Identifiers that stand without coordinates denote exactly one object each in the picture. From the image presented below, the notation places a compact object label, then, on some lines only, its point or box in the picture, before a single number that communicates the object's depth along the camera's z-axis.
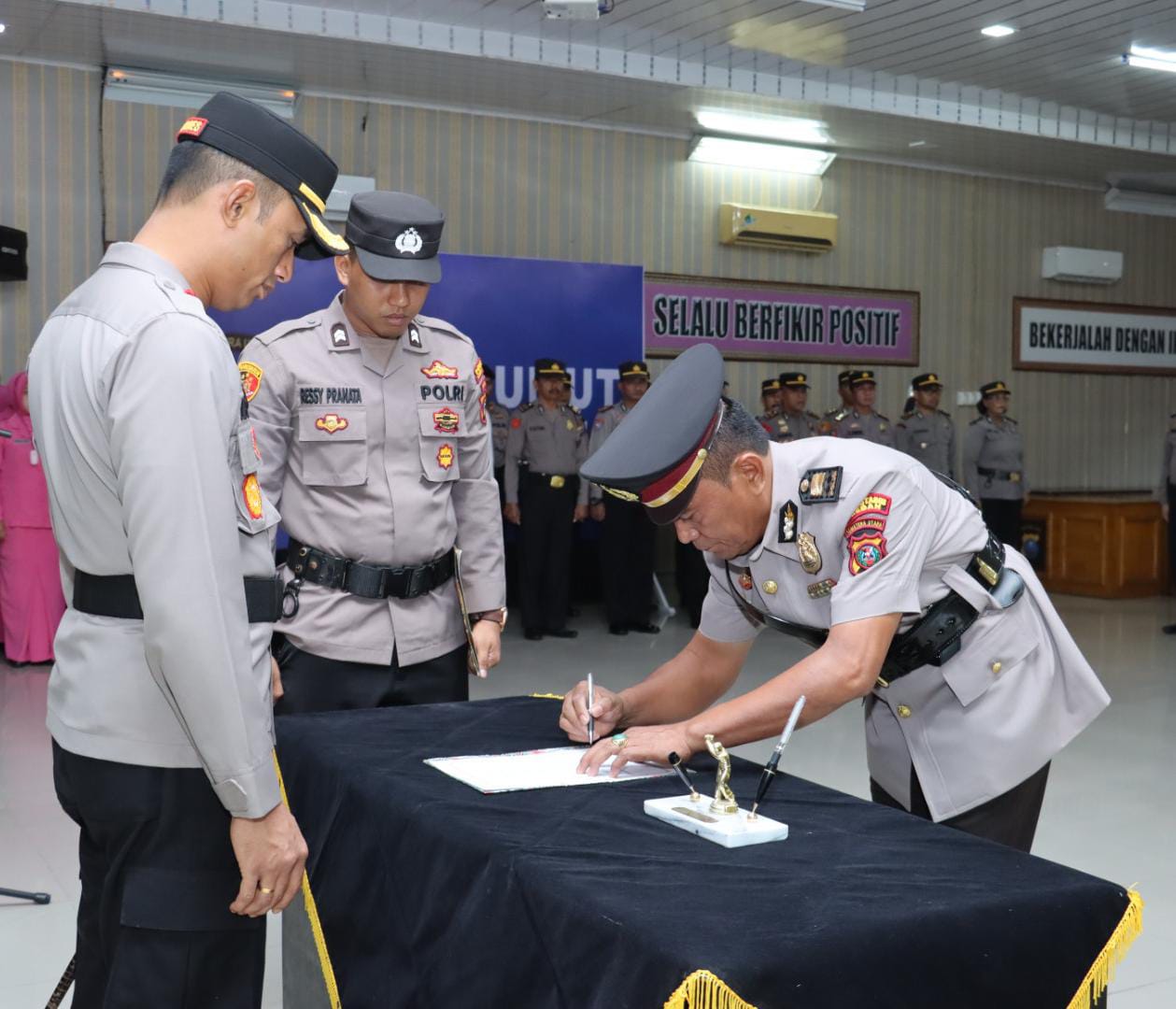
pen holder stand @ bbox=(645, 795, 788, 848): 1.59
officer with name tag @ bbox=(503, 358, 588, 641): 8.08
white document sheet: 1.83
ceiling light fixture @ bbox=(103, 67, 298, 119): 7.42
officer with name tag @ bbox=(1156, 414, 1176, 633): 9.06
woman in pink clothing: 6.64
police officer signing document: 1.83
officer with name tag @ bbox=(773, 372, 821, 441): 9.10
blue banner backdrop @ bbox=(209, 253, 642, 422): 8.31
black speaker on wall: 6.93
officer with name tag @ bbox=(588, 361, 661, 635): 8.11
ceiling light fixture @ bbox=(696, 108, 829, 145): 8.82
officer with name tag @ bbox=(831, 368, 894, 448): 9.38
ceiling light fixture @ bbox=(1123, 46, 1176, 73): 7.60
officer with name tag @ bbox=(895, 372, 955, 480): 9.83
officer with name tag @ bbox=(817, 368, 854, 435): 9.46
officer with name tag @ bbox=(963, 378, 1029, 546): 9.90
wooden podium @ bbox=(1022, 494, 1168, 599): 10.08
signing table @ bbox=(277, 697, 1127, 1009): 1.29
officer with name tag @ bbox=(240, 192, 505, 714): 2.64
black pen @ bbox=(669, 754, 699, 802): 1.78
